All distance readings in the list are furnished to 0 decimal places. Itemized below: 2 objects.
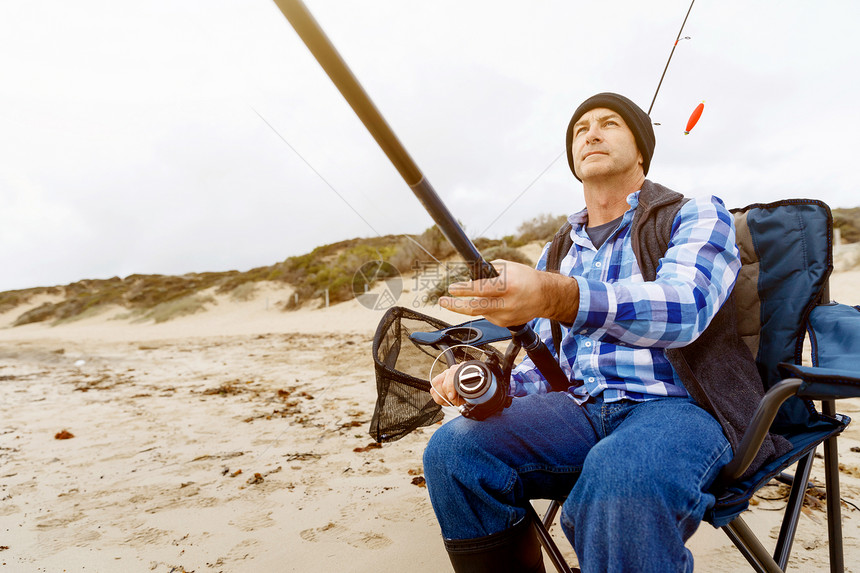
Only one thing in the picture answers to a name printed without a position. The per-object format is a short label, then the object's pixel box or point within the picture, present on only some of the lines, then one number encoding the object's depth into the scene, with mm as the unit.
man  1084
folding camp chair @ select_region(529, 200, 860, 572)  1473
